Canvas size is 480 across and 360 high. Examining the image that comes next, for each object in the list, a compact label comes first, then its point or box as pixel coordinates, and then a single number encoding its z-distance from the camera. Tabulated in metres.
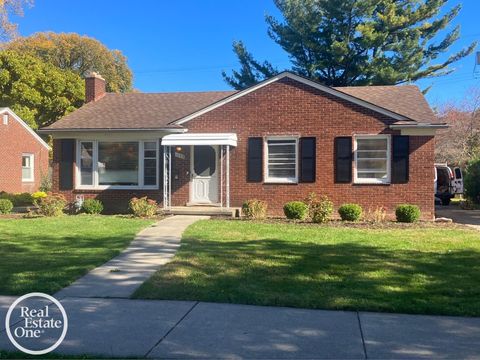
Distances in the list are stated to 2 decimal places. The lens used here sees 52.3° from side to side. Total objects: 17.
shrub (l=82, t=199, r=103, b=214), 16.47
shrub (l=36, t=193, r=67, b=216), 15.84
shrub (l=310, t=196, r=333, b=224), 13.97
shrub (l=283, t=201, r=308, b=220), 14.59
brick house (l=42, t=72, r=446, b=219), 15.27
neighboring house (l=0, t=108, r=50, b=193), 27.19
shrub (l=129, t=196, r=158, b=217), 15.26
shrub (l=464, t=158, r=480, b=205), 20.92
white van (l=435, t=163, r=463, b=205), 23.45
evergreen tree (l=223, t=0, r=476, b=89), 27.67
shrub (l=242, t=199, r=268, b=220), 14.95
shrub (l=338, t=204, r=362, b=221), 14.27
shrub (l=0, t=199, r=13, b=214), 17.09
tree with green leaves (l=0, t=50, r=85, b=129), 33.50
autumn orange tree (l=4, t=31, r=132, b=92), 46.09
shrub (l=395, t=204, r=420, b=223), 14.18
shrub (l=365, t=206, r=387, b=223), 14.49
